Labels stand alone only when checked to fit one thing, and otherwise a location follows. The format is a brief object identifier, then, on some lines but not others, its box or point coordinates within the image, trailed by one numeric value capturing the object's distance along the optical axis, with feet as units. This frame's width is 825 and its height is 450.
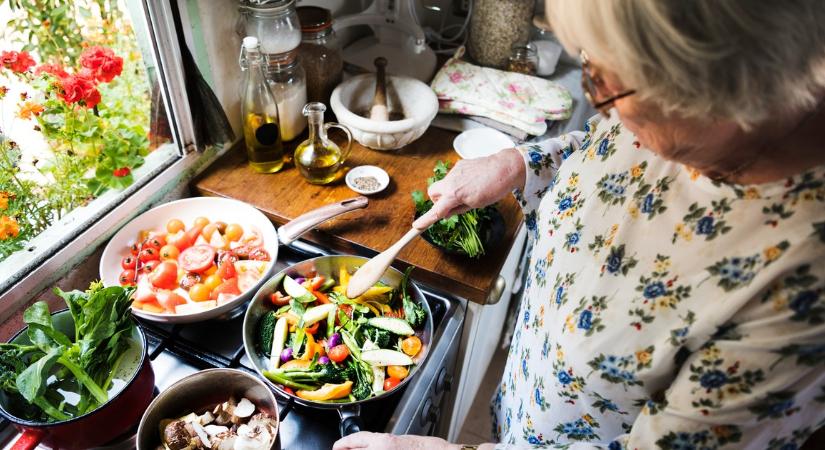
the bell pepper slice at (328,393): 2.77
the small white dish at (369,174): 4.08
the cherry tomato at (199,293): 3.19
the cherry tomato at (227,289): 3.20
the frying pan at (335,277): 2.71
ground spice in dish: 4.07
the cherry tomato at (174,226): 3.58
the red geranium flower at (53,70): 3.02
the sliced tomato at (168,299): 3.09
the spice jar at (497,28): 5.50
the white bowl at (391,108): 4.21
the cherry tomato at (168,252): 3.42
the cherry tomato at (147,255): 3.35
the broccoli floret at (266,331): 3.05
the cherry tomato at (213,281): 3.24
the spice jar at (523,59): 5.60
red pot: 2.29
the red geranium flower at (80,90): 3.09
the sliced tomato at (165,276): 3.23
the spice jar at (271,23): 3.75
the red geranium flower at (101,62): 3.21
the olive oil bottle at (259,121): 3.77
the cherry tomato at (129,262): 3.33
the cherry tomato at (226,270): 3.30
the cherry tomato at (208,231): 3.61
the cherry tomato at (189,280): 3.29
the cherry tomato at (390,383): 2.88
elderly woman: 1.61
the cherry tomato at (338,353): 3.01
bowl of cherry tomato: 3.12
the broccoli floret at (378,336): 3.08
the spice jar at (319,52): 4.39
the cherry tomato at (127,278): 3.25
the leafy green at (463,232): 3.45
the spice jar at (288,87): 4.00
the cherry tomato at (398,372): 2.93
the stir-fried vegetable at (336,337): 2.88
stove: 2.77
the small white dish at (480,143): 4.61
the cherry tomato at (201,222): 3.64
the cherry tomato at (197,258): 3.38
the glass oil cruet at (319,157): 3.93
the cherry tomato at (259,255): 3.51
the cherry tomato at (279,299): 3.20
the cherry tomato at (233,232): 3.62
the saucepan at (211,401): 2.44
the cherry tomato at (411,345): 3.04
